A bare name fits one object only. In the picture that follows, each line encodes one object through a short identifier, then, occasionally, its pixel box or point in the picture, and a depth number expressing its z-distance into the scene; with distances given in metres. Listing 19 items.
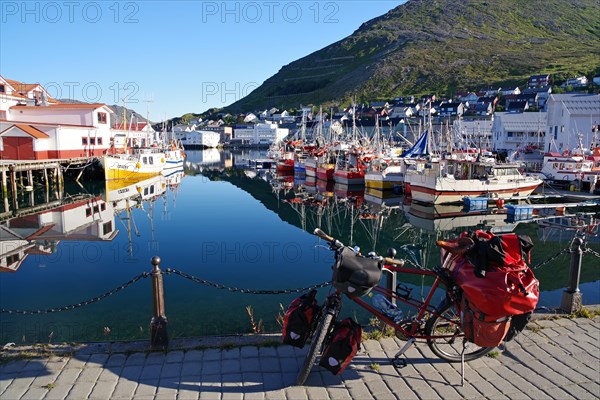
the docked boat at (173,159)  53.31
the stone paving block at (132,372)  4.65
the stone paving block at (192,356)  5.04
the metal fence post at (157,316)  5.24
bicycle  4.45
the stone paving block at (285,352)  5.09
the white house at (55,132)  36.78
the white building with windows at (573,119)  47.09
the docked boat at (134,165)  41.03
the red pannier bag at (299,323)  4.62
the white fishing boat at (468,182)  28.23
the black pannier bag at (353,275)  4.25
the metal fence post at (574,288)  6.22
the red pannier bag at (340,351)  4.43
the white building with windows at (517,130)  60.12
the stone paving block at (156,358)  4.96
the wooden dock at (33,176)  29.83
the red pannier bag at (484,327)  4.25
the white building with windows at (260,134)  127.06
